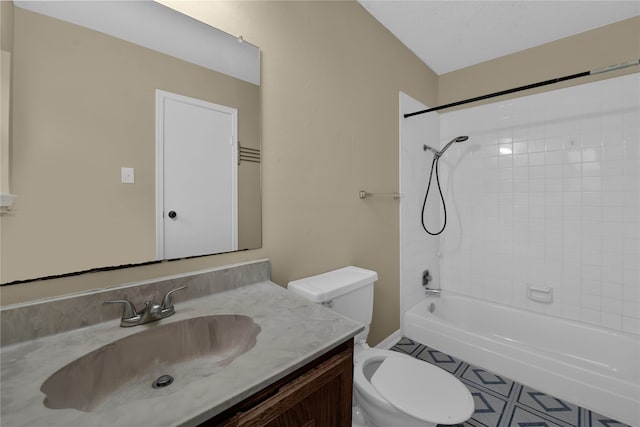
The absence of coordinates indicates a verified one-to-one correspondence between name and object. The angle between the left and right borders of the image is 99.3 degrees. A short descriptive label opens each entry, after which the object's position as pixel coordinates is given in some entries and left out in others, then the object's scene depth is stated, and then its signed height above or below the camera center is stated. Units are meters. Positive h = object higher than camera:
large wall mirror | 0.74 +0.25
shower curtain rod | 1.35 +0.74
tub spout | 2.53 -0.76
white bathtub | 1.47 -0.95
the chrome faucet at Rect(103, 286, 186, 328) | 0.84 -0.33
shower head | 2.45 +0.54
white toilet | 1.07 -0.77
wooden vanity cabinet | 0.58 -0.46
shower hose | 2.50 +0.15
